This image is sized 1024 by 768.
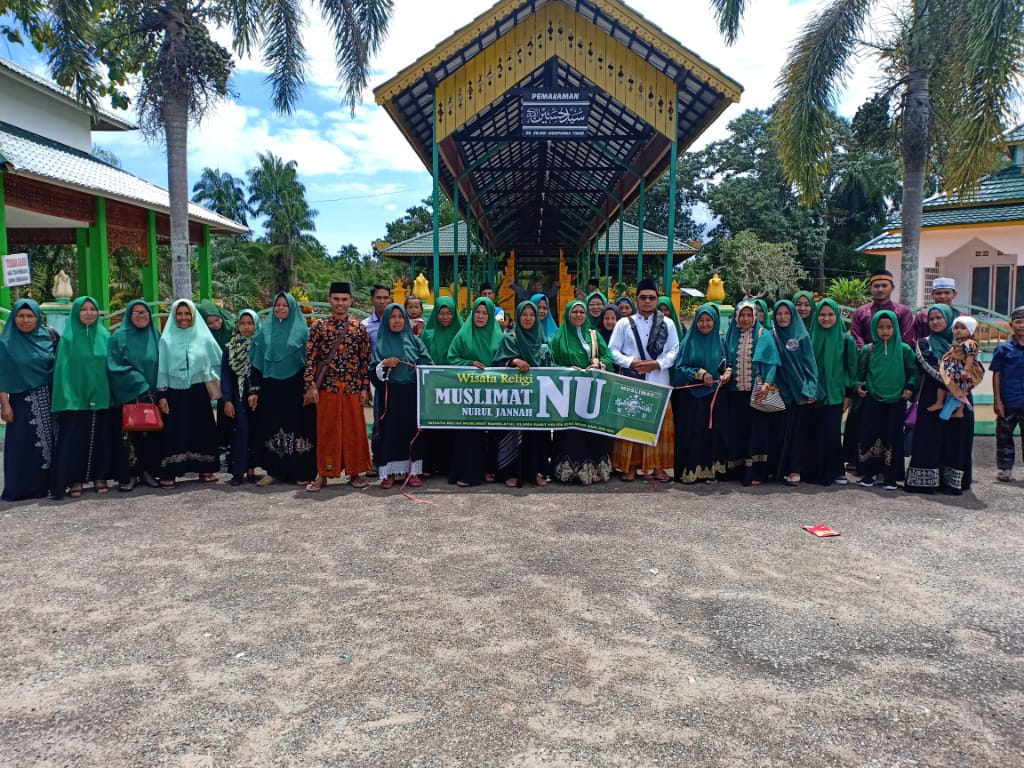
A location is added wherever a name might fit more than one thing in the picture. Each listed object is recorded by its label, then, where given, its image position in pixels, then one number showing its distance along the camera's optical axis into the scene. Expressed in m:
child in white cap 5.30
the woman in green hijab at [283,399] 5.47
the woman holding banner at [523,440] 5.69
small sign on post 7.42
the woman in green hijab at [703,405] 5.69
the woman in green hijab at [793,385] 5.53
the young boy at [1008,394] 5.79
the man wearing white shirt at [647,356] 5.75
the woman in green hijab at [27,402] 5.17
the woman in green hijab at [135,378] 5.41
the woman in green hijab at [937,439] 5.42
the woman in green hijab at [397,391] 5.61
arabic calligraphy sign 8.77
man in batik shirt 5.46
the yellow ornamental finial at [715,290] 12.98
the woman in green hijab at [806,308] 6.02
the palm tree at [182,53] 11.40
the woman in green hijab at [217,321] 6.03
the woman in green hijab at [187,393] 5.50
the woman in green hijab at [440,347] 5.97
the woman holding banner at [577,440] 5.70
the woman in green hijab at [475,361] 5.71
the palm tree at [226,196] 41.12
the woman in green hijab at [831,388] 5.66
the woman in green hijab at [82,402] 5.26
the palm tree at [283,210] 35.47
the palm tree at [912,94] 9.12
